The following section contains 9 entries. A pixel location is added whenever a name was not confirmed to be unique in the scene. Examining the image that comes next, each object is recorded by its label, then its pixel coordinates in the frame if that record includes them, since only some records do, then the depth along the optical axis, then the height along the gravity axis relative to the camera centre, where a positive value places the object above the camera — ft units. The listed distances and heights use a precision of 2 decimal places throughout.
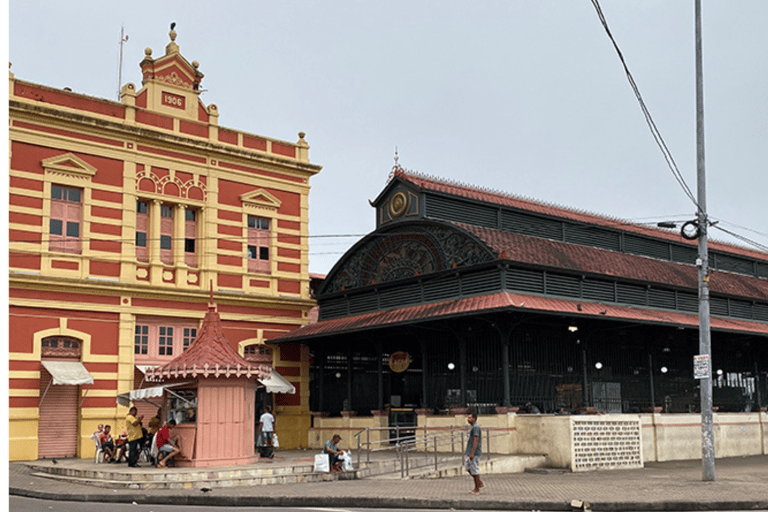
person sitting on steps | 70.23 -7.50
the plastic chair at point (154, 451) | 72.13 -7.44
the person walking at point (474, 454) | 56.54 -6.12
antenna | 111.96 +38.51
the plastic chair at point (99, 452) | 78.95 -8.00
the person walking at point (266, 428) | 85.20 -6.45
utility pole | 62.39 +6.23
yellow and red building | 88.43 +12.92
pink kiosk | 70.85 -3.25
